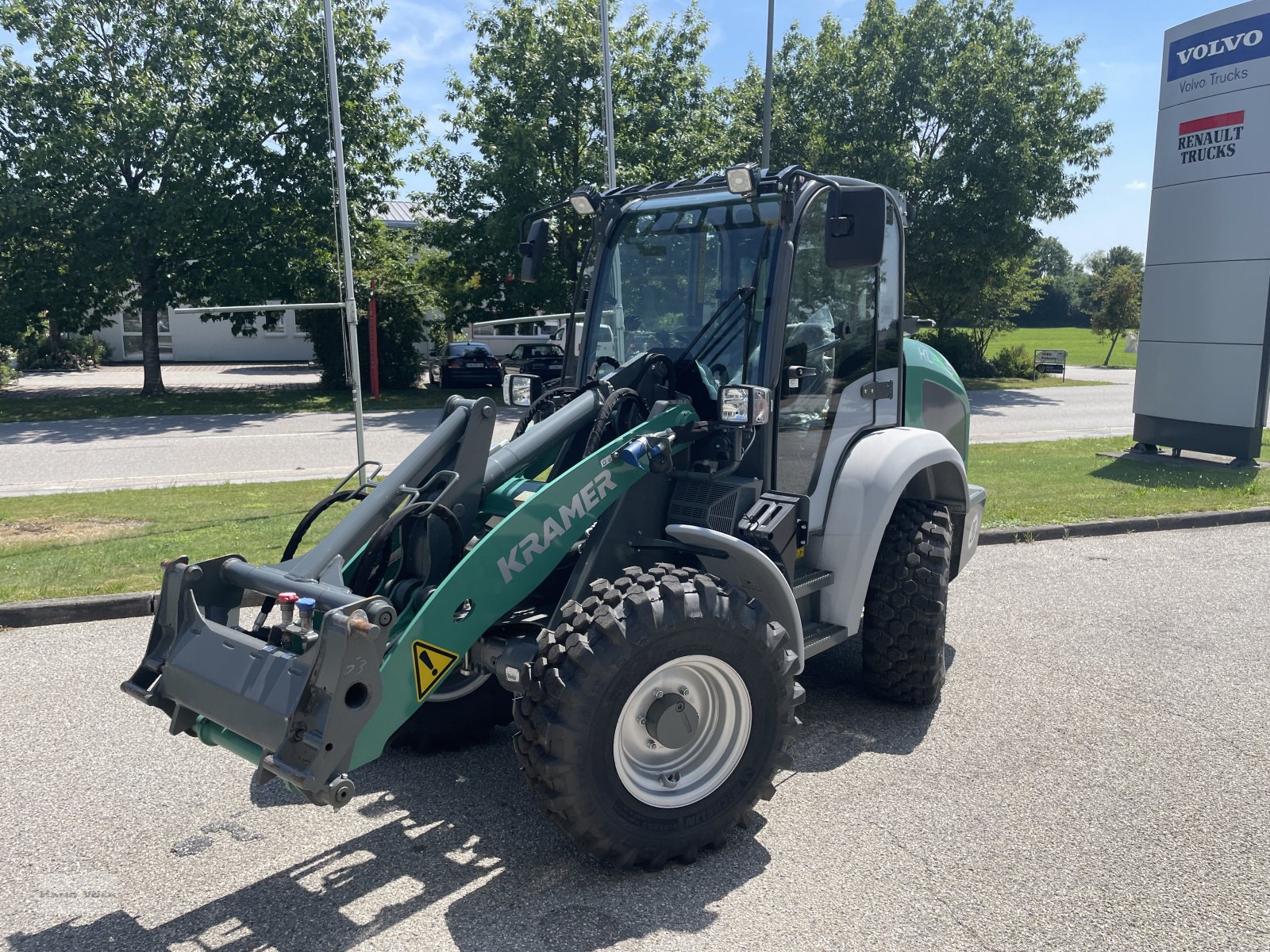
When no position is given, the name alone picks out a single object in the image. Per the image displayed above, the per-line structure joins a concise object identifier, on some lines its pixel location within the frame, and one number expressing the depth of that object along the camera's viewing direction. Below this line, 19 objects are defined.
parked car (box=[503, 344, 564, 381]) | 26.08
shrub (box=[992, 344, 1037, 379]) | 34.78
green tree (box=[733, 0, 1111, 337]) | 26.72
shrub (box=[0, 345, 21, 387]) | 27.98
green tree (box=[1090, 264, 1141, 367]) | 40.41
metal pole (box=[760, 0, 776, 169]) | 13.80
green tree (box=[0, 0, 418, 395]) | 21.81
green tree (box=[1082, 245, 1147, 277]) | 77.19
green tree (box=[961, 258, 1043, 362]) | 31.17
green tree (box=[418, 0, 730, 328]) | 23.48
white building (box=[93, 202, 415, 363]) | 39.66
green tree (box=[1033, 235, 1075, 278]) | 88.38
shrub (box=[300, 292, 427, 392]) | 27.41
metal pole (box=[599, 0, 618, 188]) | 13.53
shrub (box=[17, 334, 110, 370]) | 35.22
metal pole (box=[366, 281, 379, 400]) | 24.61
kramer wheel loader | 3.77
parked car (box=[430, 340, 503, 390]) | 27.62
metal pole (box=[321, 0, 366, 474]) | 9.84
